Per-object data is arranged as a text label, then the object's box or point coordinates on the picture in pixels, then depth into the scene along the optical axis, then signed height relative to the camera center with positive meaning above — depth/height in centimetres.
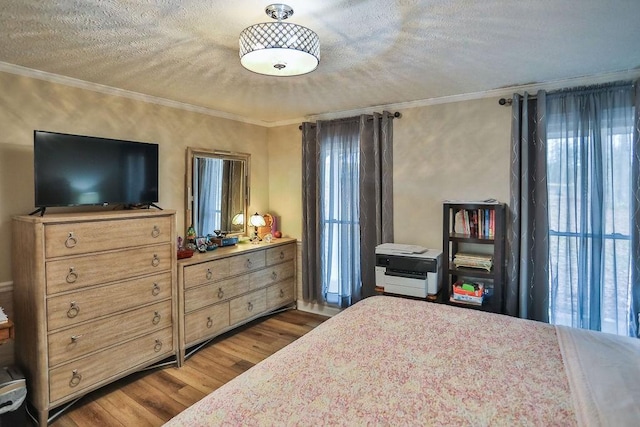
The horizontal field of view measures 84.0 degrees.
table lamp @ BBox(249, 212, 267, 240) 414 -10
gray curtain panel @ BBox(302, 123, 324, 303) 410 -4
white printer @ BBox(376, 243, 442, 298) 313 -52
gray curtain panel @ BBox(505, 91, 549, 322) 288 -4
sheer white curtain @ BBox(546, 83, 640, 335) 265 +4
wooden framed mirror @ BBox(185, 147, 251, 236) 365 +24
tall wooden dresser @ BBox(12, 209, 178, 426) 226 -60
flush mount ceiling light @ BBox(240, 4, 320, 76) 170 +82
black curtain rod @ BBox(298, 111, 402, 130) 361 +99
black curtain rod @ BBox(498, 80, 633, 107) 262 +95
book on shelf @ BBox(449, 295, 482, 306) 301 -76
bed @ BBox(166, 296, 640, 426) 124 -69
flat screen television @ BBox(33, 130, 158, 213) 244 +32
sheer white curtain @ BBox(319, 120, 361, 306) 386 +1
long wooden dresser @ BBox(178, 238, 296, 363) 316 -75
